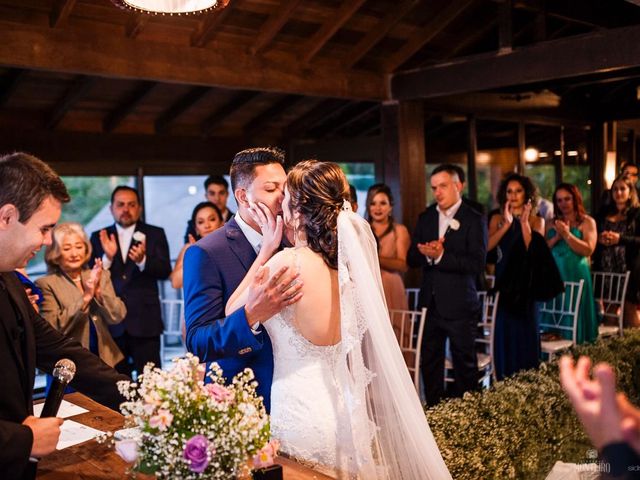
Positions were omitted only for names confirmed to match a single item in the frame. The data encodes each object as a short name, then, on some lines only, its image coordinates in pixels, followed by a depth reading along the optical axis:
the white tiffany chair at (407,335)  4.50
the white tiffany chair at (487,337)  5.07
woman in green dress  5.64
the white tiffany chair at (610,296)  6.01
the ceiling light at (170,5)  2.24
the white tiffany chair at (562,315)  5.33
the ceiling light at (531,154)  8.73
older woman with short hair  3.91
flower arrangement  1.45
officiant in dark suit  1.68
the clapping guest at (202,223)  5.11
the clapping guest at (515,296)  5.13
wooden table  1.87
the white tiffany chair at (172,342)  7.49
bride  2.33
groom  2.24
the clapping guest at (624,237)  6.25
